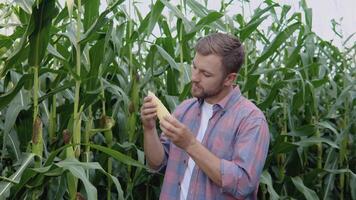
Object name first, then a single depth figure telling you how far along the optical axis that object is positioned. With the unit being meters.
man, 2.03
